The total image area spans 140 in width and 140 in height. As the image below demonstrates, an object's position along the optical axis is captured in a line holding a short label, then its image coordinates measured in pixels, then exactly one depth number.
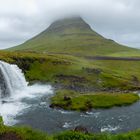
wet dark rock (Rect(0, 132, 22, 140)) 15.35
